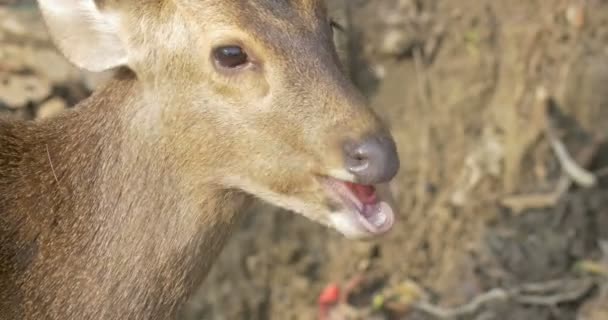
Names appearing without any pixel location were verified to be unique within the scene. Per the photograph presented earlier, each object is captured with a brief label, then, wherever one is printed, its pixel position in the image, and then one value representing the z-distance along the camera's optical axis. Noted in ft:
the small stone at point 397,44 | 44.29
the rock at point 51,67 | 38.88
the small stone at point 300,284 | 41.19
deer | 23.03
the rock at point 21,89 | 37.81
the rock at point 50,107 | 37.96
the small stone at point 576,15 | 43.68
